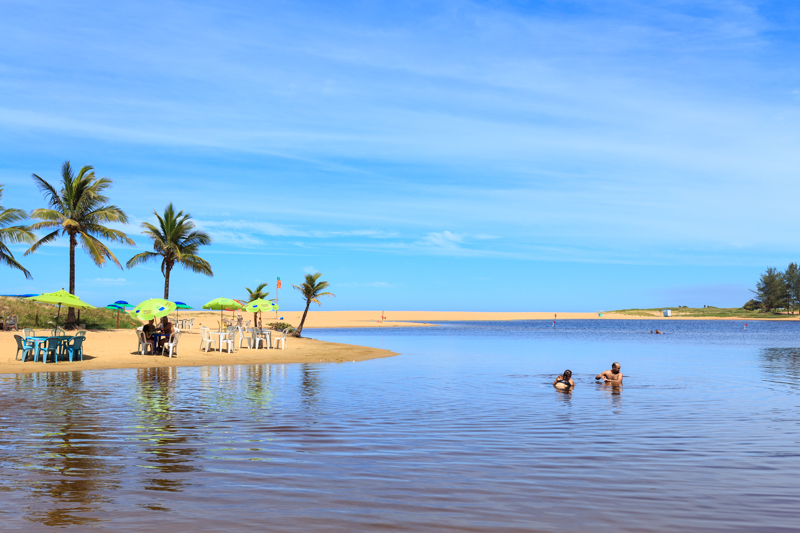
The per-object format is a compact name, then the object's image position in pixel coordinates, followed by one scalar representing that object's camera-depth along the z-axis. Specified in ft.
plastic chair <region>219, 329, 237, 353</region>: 96.27
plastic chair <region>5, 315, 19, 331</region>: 111.45
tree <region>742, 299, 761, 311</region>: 526.94
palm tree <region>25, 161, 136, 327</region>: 114.32
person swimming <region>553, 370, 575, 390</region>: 57.09
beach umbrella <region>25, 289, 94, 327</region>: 84.79
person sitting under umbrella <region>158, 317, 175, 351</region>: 87.97
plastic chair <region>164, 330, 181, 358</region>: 86.74
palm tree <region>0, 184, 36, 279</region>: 107.55
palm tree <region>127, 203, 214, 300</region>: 138.72
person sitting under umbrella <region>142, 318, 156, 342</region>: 87.71
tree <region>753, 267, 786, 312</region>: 479.41
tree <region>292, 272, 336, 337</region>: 146.20
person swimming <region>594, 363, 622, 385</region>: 60.90
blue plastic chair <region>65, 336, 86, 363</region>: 78.89
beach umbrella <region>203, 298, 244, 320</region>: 115.14
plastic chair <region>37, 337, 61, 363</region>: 77.20
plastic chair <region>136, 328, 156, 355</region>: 86.99
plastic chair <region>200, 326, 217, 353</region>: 96.58
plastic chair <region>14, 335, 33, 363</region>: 76.79
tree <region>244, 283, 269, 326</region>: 185.37
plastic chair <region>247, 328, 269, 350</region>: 106.01
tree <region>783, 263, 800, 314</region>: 473.67
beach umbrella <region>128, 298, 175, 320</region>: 84.48
